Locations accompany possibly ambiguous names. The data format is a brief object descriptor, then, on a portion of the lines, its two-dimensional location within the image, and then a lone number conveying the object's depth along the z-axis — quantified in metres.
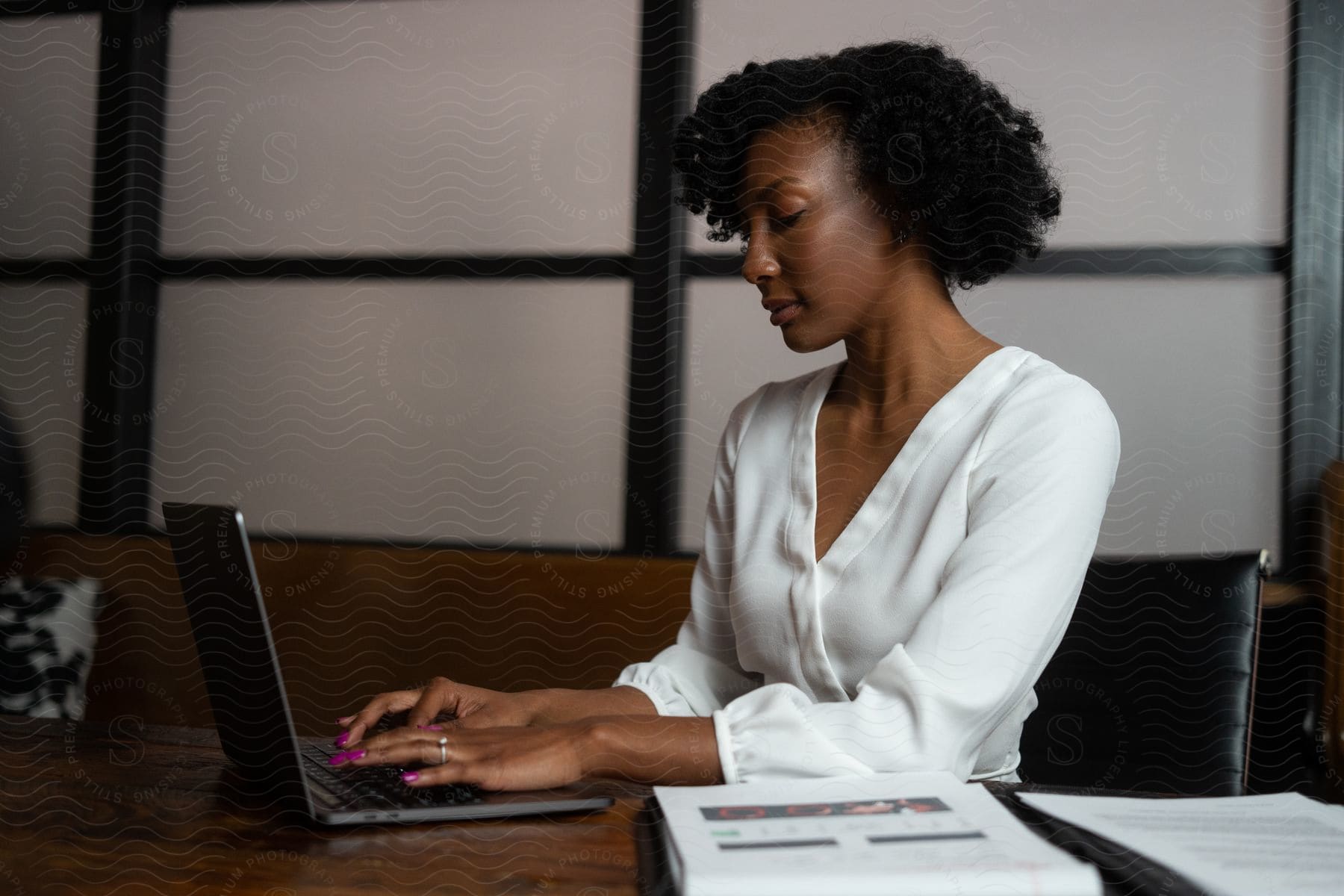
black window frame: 1.66
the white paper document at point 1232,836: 0.51
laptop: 0.64
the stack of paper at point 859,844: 0.48
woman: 0.83
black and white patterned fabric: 1.89
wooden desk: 0.54
